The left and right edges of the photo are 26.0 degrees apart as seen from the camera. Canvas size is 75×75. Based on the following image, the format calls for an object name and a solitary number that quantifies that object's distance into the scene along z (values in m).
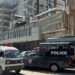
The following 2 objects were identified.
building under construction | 21.66
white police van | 11.03
